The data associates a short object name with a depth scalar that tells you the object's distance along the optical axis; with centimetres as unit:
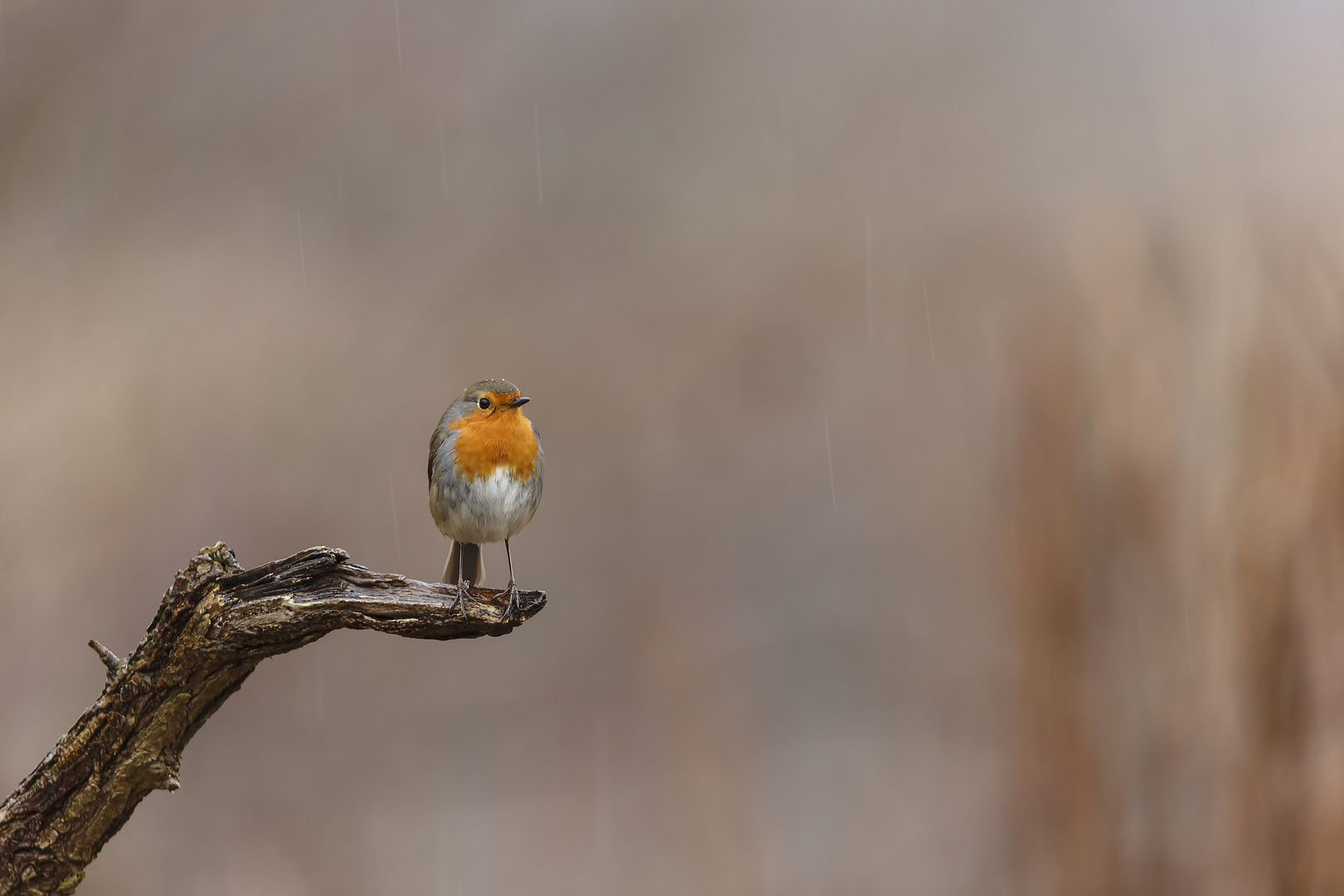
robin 1131
